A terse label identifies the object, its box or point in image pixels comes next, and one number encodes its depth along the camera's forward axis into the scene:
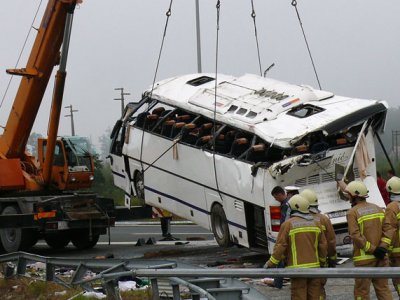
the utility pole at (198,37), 33.59
